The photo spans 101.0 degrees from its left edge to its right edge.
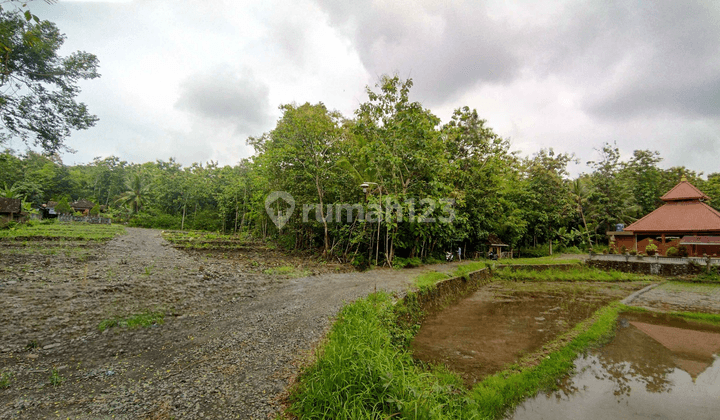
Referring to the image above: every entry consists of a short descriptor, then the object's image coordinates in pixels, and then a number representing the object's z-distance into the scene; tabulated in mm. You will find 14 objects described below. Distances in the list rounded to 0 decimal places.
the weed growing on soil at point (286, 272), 9783
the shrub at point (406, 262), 12539
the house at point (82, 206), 37469
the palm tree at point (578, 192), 25211
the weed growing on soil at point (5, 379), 2727
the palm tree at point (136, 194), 37344
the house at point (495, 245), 17903
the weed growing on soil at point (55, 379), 2832
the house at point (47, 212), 32722
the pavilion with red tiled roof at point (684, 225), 15398
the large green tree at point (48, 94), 9258
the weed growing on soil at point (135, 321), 4438
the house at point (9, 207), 21766
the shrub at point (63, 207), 33250
